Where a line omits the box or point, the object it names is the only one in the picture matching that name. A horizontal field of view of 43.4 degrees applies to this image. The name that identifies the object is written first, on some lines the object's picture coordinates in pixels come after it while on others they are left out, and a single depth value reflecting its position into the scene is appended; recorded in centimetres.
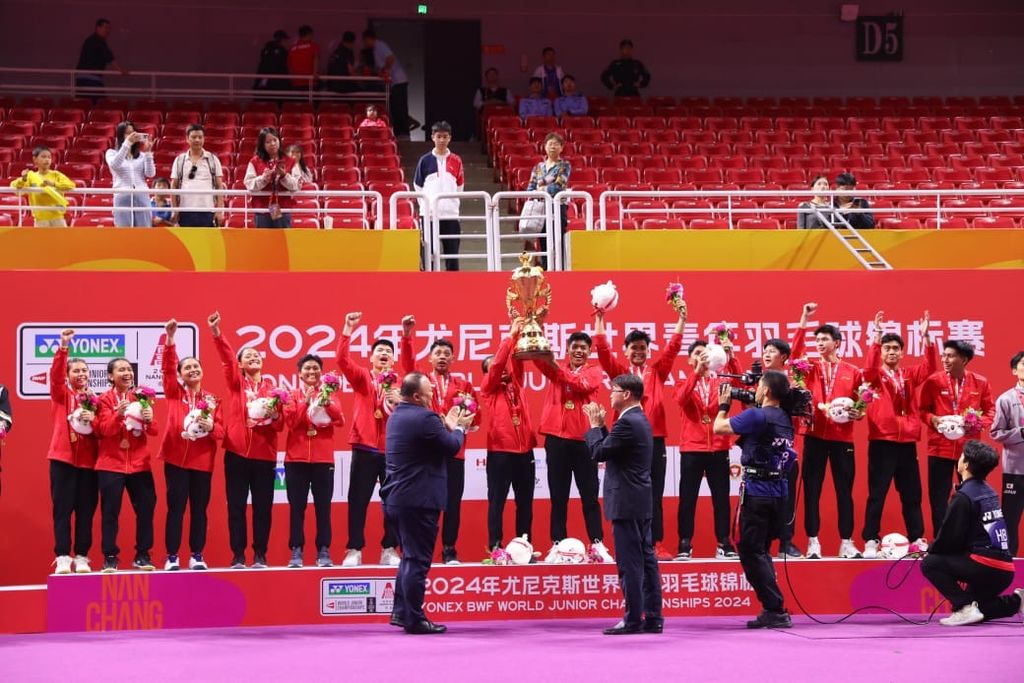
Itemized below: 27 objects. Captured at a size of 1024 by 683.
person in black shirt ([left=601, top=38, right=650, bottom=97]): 1803
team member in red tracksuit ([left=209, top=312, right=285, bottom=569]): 900
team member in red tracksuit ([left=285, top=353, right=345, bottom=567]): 905
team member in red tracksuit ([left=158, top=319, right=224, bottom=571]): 892
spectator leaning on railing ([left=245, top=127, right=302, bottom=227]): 1074
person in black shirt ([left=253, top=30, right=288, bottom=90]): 1697
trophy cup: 886
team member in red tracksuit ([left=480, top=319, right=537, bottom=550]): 919
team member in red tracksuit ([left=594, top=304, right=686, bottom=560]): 920
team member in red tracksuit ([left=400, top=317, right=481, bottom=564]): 923
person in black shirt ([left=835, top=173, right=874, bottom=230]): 1147
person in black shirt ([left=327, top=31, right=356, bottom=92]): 1705
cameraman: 786
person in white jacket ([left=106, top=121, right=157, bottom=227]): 1109
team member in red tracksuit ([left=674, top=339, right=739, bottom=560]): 938
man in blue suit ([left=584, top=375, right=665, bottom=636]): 770
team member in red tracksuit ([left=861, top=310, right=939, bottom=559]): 941
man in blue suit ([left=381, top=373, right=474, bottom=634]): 776
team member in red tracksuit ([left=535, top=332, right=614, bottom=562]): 924
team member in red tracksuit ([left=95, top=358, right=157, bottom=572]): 884
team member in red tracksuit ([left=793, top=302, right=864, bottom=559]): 943
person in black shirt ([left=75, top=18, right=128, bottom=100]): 1616
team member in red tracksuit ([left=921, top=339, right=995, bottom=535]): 951
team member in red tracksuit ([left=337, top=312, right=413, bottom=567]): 913
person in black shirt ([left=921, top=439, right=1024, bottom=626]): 803
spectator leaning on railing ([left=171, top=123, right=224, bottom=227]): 1112
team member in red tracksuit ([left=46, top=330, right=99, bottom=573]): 892
